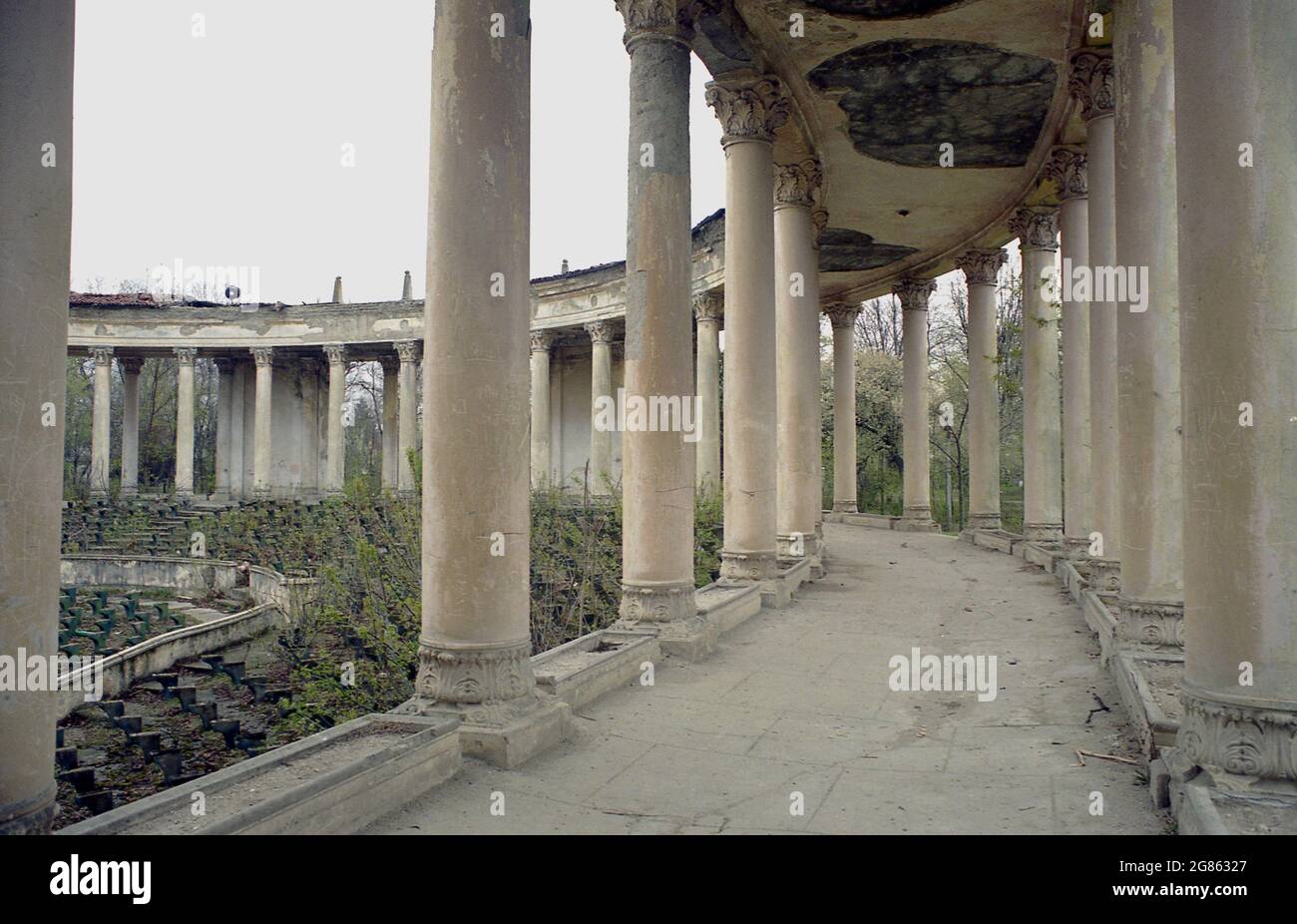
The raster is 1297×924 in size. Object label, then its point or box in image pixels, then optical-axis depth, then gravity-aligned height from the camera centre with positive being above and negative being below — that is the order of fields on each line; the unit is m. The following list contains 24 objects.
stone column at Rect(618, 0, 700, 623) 16.73 +3.01
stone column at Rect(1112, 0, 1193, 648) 13.88 +1.92
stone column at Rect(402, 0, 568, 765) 10.56 +1.26
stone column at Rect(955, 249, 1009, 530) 39.94 +4.31
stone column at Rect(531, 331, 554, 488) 61.62 +6.32
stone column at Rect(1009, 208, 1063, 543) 33.06 +2.45
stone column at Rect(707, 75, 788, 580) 21.91 +3.71
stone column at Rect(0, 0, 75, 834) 6.50 +0.95
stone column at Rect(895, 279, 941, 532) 45.38 +4.19
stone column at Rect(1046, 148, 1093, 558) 26.98 +3.21
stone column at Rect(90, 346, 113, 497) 66.00 +5.41
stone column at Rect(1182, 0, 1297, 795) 7.87 +0.86
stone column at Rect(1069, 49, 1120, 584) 20.17 +3.64
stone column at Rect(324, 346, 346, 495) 68.31 +5.30
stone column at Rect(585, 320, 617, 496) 57.84 +8.00
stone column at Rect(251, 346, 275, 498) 69.56 +4.33
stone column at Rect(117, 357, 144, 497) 72.94 +5.62
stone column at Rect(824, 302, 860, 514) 47.97 +4.45
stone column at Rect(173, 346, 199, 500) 69.06 +4.35
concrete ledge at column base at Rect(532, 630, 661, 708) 12.76 -2.63
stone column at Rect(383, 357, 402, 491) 75.62 +6.94
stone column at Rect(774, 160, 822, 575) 27.30 +4.02
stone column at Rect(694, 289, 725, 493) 47.34 +6.03
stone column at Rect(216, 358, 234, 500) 78.81 +6.92
